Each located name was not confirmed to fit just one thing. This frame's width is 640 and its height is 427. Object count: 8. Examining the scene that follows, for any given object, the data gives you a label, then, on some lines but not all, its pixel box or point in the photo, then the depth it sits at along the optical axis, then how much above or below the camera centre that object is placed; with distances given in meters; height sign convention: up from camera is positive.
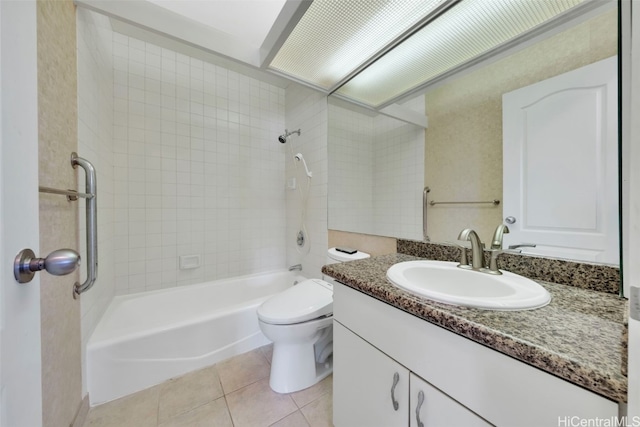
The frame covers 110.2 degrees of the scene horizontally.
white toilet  1.20 -0.66
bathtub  1.19 -0.78
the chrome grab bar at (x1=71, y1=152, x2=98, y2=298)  0.94 -0.04
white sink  0.56 -0.23
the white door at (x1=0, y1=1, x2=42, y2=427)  0.32 +0.01
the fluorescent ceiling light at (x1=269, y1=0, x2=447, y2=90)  1.04 +0.96
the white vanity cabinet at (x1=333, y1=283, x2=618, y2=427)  0.41 -0.40
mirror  0.78 +0.36
